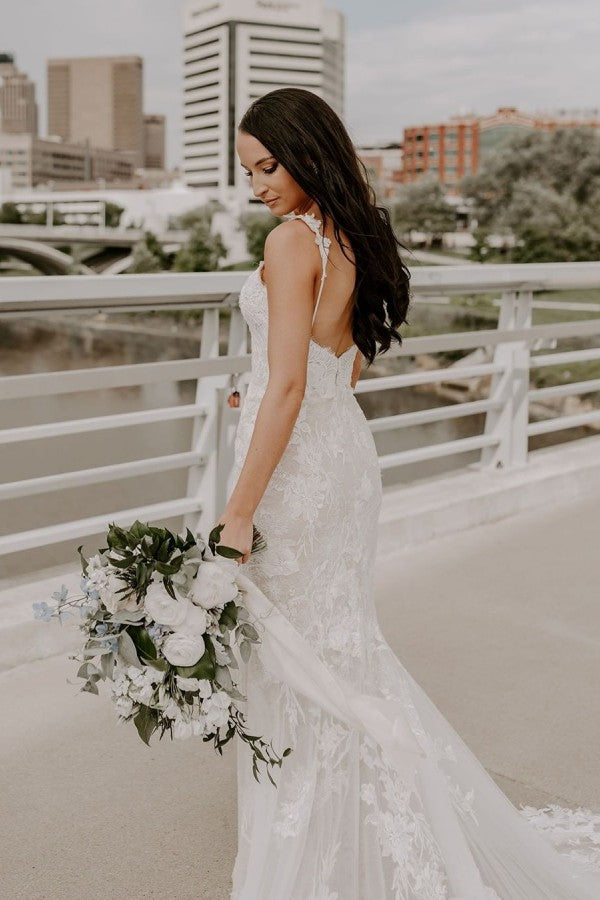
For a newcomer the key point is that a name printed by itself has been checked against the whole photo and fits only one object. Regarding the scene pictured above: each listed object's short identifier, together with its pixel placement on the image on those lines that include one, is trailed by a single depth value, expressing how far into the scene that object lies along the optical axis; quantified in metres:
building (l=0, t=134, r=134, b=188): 136.12
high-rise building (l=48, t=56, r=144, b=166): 182.00
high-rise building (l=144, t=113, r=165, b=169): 193.75
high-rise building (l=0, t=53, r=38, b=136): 176.12
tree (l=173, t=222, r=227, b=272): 51.28
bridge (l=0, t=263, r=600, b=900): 2.12
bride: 1.56
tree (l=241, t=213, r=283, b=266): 56.91
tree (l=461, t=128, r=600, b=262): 48.50
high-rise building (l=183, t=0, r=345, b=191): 118.56
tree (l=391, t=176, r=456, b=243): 61.94
